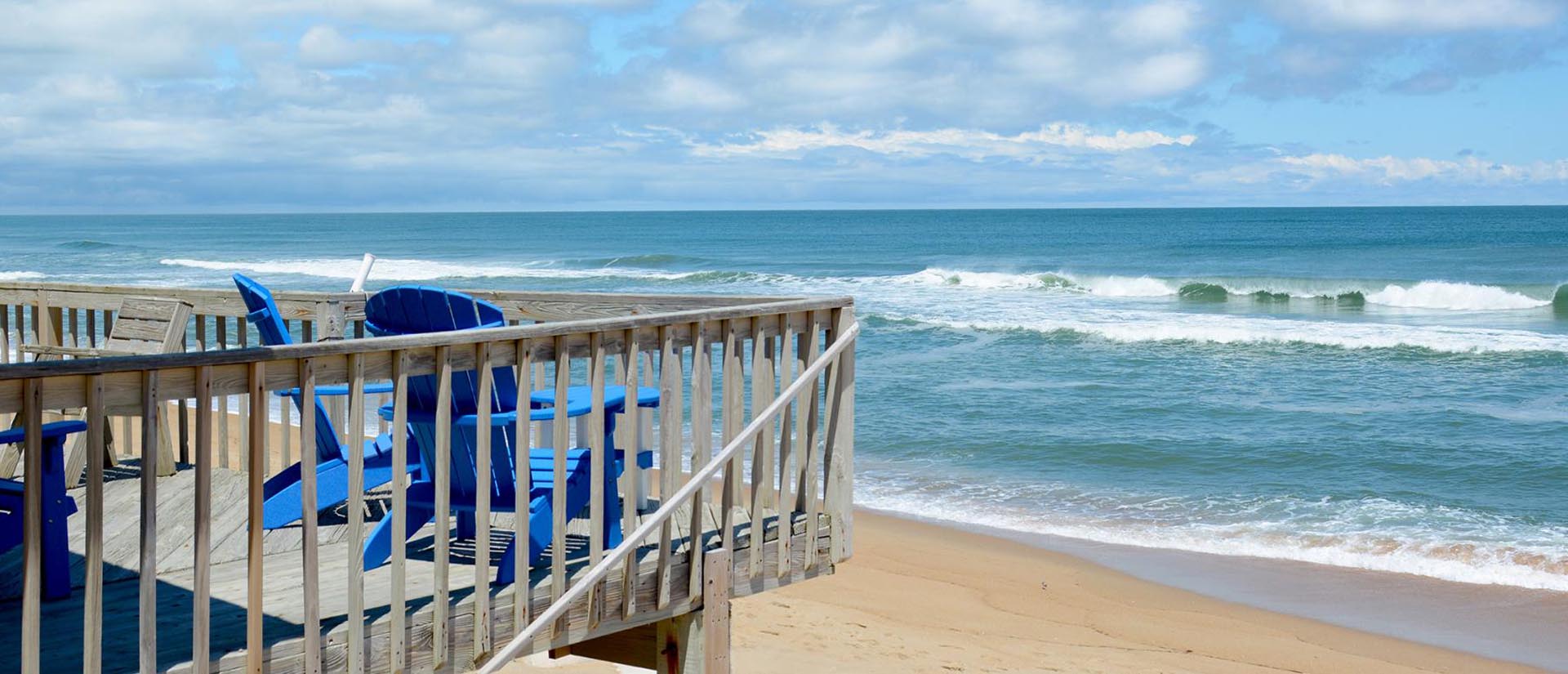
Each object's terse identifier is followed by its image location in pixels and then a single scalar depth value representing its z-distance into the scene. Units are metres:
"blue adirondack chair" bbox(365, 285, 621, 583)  4.50
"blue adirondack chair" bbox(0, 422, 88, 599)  4.38
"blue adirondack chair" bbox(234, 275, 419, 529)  4.56
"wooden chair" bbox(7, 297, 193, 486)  6.04
